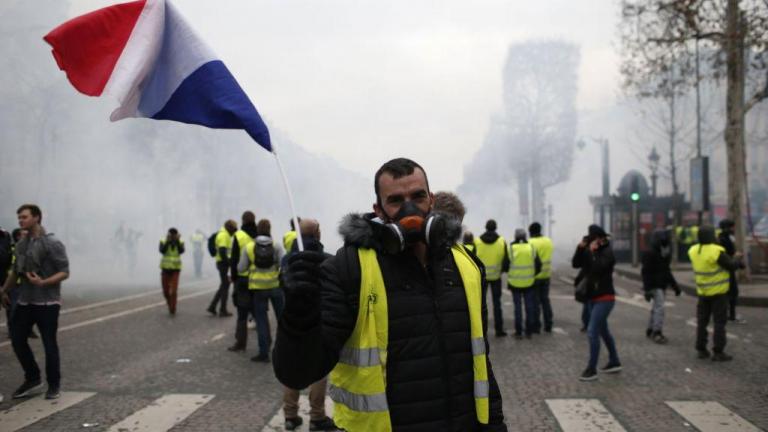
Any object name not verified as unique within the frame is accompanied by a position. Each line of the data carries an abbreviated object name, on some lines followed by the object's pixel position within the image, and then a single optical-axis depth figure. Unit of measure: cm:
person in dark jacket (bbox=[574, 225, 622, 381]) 696
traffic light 2203
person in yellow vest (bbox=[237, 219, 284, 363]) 789
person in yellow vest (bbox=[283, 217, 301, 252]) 843
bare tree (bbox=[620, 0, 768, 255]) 1706
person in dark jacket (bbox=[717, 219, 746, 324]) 1105
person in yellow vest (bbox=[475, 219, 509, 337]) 983
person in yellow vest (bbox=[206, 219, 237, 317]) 1159
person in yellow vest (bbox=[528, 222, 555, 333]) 990
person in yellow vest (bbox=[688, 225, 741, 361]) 780
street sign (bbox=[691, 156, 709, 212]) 1894
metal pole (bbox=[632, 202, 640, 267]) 2366
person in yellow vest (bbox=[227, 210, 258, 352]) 834
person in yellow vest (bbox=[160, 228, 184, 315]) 1202
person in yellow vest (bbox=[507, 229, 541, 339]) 966
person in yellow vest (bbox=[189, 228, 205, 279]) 2408
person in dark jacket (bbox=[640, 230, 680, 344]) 909
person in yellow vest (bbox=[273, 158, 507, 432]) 216
